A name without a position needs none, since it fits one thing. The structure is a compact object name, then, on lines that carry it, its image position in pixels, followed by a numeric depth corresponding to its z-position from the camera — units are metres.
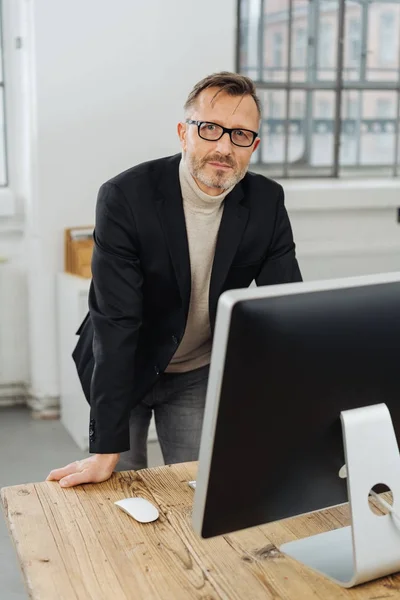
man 1.82
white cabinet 3.78
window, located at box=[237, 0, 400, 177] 4.71
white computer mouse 1.55
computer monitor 1.16
